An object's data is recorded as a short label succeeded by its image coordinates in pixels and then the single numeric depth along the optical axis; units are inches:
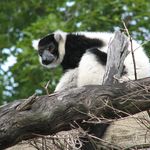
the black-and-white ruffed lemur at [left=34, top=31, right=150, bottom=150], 653.9
